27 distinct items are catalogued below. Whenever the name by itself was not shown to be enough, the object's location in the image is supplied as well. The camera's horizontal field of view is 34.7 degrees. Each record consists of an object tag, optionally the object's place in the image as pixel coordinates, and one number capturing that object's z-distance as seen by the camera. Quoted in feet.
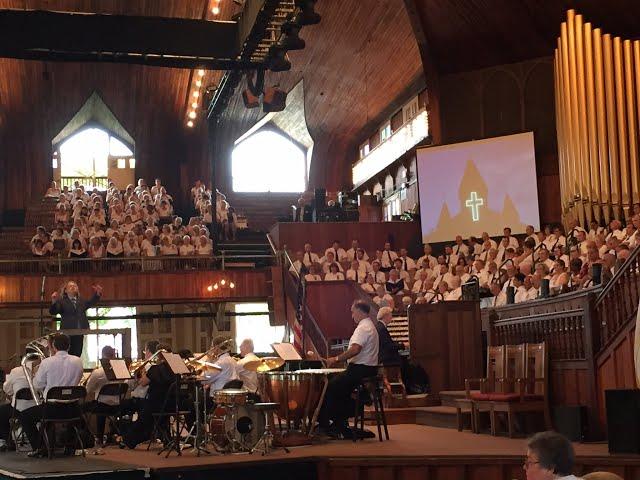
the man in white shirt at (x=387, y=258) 67.19
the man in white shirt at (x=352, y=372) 33.37
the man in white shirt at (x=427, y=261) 64.59
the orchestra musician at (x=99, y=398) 36.58
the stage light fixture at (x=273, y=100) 55.93
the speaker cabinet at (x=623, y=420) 26.71
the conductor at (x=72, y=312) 50.55
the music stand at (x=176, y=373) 31.35
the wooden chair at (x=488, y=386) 33.99
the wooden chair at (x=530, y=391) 32.83
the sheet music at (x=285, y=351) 32.91
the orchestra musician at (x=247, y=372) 37.45
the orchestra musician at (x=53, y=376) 34.22
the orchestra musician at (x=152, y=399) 34.68
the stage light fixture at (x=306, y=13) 42.06
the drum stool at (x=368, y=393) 33.19
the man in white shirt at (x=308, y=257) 66.74
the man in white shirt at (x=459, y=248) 62.64
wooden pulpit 42.16
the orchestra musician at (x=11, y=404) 35.42
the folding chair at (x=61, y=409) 32.78
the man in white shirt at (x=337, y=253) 67.72
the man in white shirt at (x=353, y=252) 67.88
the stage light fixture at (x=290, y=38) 44.24
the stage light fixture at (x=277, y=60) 47.67
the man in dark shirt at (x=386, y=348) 42.68
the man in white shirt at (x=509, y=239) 59.84
